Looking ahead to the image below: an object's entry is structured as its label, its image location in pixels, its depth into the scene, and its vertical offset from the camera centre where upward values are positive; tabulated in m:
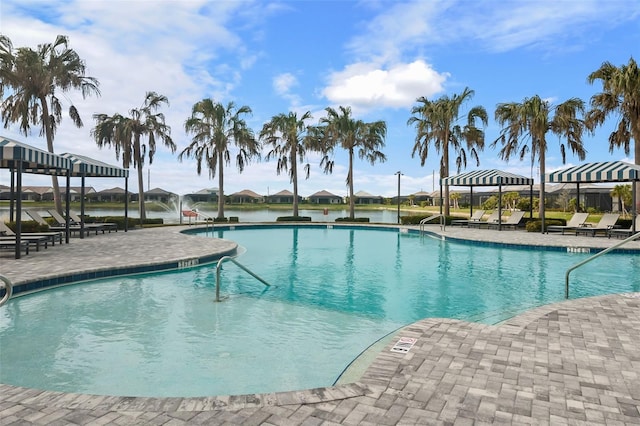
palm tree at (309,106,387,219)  25.48 +4.51
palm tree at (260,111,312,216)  25.86 +4.34
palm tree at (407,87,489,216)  23.47 +4.63
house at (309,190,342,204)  67.25 +1.67
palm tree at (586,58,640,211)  17.88 +4.91
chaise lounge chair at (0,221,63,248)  11.07 -0.74
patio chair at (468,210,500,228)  20.30 -0.74
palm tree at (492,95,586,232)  20.72 +4.27
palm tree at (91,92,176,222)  22.80 +4.34
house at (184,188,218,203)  57.28 +1.88
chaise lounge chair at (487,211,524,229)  20.00 -0.73
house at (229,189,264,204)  64.00 +1.74
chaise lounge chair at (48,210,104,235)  15.06 -0.63
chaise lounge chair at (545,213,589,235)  16.96 -0.72
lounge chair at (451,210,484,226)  21.29 -0.67
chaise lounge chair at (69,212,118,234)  15.88 -0.66
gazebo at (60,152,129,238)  13.39 +1.39
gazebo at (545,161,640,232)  14.49 +1.27
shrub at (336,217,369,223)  25.25 -0.77
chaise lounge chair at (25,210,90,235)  14.06 -0.67
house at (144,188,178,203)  57.20 +1.96
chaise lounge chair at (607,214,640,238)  14.70 -0.91
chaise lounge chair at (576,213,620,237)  16.02 -0.76
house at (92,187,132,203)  57.78 +1.96
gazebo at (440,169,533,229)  19.61 +1.41
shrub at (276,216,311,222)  25.45 -0.71
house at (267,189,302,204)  71.06 +1.90
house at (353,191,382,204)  68.00 +1.66
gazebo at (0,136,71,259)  8.86 +1.21
